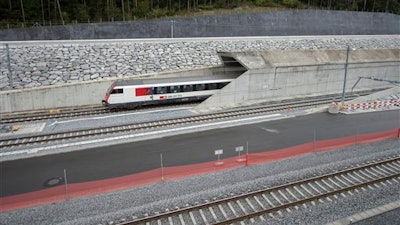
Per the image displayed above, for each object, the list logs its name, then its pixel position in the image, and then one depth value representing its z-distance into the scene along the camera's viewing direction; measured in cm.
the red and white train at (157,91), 2664
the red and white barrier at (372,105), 2796
